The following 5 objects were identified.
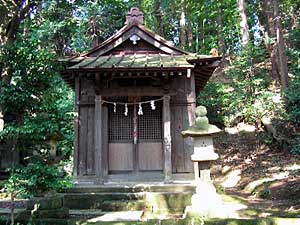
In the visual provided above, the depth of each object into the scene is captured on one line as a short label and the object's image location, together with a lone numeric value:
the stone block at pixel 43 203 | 7.54
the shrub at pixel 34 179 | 7.17
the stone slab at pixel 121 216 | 7.22
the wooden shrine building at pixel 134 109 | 9.95
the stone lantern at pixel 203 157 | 7.04
